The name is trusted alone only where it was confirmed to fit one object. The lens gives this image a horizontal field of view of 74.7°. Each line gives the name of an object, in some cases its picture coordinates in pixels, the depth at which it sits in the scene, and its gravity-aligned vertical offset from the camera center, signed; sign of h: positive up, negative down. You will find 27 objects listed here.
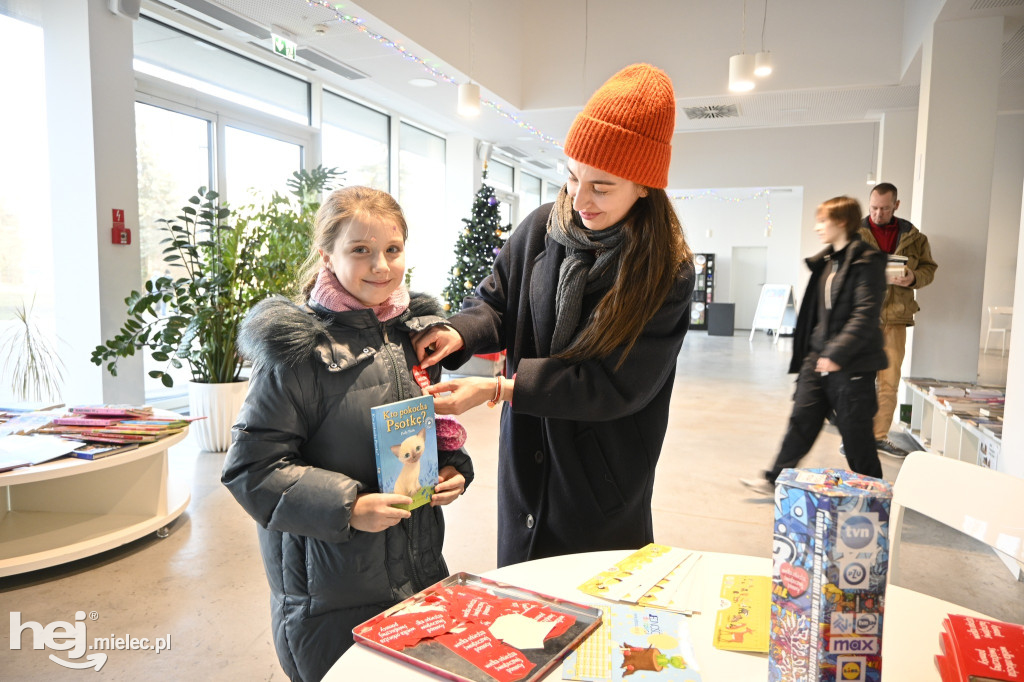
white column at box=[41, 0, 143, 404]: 4.43 +0.76
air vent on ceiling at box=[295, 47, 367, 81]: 6.44 +2.24
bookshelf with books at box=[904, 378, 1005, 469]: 3.48 -0.71
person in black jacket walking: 3.53 -0.25
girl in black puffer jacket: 1.17 -0.29
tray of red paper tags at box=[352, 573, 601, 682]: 0.88 -0.49
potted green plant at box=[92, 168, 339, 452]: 4.28 -0.08
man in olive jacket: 4.87 +0.08
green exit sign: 5.70 +2.05
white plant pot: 4.59 -0.87
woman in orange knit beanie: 1.38 -0.11
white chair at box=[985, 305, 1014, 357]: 11.27 -0.39
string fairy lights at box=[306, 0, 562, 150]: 5.30 +2.24
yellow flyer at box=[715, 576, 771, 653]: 0.97 -0.49
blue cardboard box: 0.69 -0.29
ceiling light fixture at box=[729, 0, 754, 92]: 5.89 +1.96
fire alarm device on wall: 4.60 +0.35
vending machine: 16.75 +0.16
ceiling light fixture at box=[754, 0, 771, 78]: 5.94 +2.06
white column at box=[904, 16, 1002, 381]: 5.22 +1.08
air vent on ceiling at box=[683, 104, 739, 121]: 8.47 +2.35
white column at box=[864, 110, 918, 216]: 7.39 +1.67
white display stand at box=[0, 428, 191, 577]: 3.06 -1.05
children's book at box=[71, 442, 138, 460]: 2.86 -0.73
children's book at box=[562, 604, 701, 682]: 0.89 -0.50
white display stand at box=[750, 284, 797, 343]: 14.41 -0.30
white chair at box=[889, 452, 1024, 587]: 1.34 -0.43
